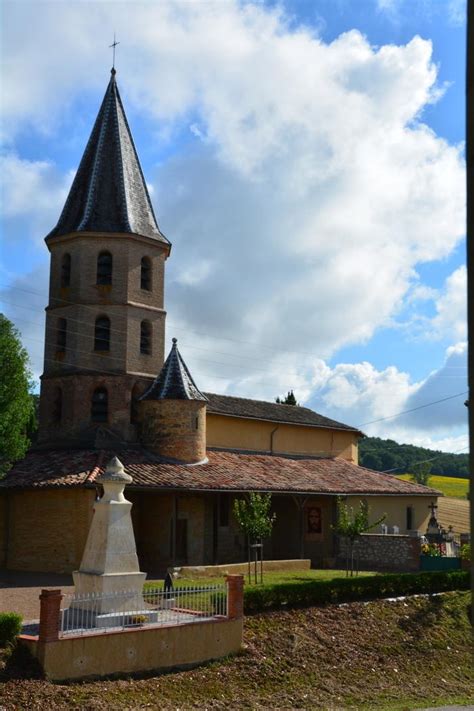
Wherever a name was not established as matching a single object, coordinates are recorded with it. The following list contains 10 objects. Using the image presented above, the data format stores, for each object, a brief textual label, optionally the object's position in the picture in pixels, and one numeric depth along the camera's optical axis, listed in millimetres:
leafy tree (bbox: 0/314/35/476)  26391
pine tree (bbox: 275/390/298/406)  58156
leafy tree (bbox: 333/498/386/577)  27984
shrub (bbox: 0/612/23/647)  15547
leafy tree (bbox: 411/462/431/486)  90938
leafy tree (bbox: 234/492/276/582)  26188
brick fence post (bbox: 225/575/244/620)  18797
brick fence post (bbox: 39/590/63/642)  15266
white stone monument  17234
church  29031
